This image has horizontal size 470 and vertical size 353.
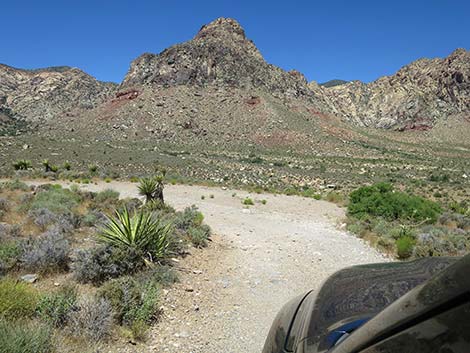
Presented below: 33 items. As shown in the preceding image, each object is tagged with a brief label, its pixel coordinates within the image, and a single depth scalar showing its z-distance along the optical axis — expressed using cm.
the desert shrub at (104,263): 646
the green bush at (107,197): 1489
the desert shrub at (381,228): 1140
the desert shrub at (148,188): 1542
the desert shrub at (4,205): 1172
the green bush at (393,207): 1430
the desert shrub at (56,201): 1168
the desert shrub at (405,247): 920
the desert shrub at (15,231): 869
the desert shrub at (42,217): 974
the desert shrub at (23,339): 347
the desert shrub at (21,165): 3062
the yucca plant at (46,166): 3025
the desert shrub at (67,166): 3212
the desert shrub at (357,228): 1188
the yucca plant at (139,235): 738
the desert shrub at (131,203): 1352
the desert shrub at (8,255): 645
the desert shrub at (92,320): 449
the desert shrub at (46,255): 666
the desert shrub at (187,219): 1077
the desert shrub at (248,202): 1845
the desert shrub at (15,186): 1862
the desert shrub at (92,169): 3131
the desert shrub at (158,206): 1336
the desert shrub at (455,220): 1397
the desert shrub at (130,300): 507
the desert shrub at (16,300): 444
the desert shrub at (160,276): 650
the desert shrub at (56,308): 462
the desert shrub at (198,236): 952
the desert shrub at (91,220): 1049
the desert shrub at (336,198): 2049
